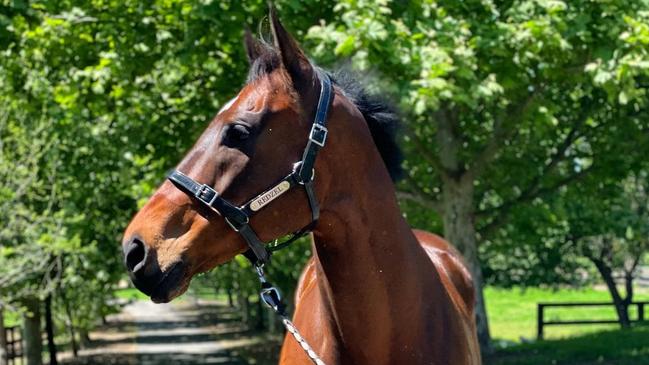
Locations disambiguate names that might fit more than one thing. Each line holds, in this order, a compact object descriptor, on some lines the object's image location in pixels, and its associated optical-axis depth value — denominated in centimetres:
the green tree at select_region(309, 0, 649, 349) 815
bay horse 251
